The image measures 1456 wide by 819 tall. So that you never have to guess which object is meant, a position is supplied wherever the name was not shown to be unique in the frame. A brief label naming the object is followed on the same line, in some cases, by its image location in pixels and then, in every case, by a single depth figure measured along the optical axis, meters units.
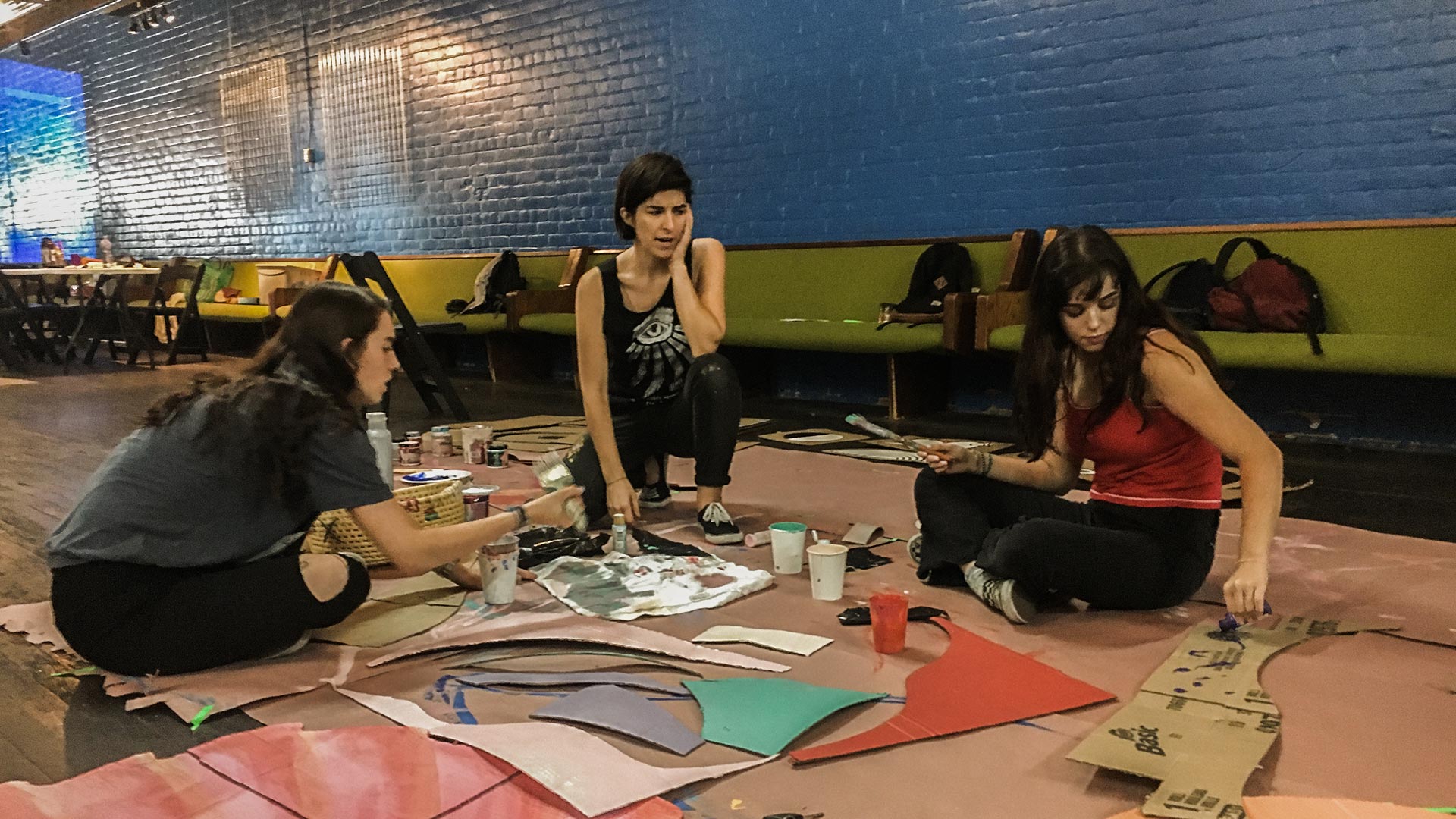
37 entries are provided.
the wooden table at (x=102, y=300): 8.95
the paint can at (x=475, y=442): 4.12
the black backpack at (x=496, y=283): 7.30
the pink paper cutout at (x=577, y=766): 1.45
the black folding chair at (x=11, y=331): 8.98
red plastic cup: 1.97
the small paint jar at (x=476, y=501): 2.90
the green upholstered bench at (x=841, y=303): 4.92
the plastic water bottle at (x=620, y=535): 2.62
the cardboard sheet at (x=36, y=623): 2.20
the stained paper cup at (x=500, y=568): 2.28
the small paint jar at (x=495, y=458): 4.01
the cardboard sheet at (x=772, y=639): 2.02
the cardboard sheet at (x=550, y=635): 1.99
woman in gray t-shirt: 1.81
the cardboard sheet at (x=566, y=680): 1.86
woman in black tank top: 2.83
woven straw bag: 2.45
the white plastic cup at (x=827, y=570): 2.27
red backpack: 4.11
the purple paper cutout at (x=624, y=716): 1.63
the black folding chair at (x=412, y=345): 5.35
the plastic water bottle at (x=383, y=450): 2.96
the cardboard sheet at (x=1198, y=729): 1.40
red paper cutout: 1.63
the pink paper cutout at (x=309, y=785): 1.42
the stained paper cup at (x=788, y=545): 2.48
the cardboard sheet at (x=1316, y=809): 1.35
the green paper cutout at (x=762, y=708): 1.62
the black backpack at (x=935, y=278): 5.14
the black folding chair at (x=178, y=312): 9.30
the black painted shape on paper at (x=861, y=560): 2.61
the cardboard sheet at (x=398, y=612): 2.12
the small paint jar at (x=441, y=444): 4.29
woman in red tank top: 1.96
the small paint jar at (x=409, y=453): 3.97
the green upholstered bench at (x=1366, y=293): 3.81
